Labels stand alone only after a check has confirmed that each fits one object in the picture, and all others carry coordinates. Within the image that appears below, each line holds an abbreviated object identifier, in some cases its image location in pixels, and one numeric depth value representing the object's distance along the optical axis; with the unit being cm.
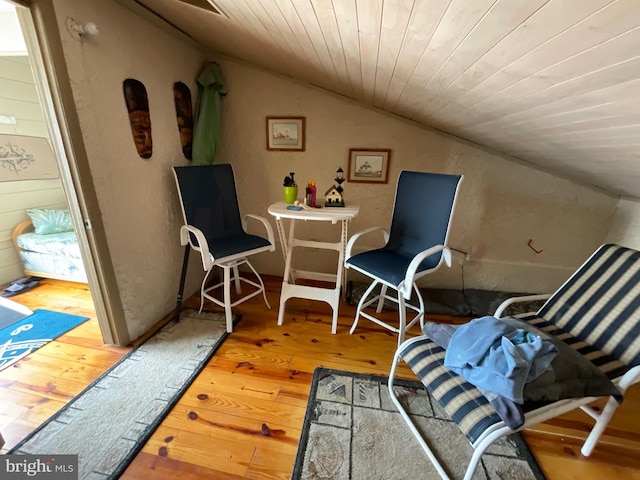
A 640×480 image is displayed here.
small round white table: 175
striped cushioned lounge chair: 98
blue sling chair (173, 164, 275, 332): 187
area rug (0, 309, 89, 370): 171
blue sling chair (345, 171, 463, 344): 166
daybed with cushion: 249
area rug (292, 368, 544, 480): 114
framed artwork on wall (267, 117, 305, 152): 237
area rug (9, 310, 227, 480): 117
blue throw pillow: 266
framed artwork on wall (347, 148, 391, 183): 234
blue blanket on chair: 95
